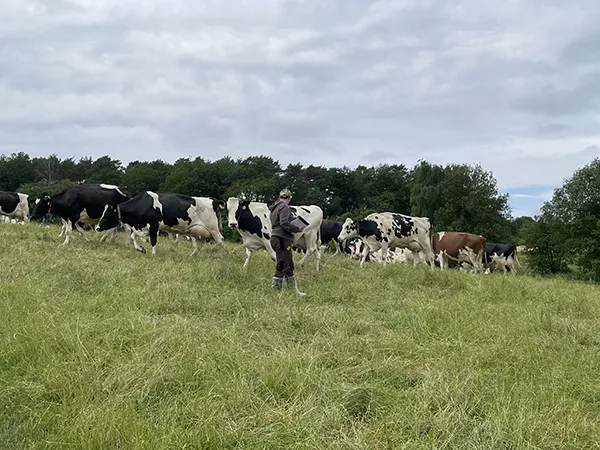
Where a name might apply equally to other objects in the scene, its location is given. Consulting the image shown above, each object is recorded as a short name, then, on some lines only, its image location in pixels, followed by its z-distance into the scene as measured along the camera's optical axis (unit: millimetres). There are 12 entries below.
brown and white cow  22141
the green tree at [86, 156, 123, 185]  89688
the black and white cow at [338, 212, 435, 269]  18609
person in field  9594
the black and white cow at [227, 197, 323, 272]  12586
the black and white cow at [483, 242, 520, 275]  27109
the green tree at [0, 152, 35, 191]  85500
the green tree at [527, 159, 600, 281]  38125
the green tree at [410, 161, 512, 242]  52625
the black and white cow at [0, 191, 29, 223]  22203
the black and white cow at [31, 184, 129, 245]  15102
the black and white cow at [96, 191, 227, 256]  13704
